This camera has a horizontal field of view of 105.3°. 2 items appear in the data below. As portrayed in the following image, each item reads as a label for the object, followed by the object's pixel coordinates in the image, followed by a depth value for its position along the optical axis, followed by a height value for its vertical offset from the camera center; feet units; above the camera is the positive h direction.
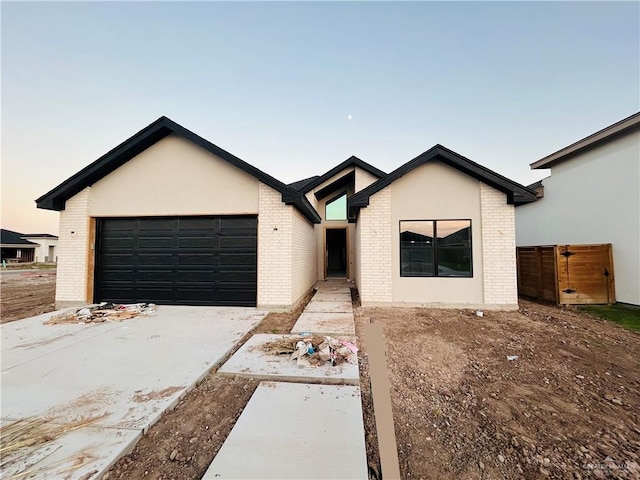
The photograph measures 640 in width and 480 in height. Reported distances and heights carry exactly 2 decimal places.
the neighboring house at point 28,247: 107.14 +3.99
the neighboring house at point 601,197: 22.35 +6.25
